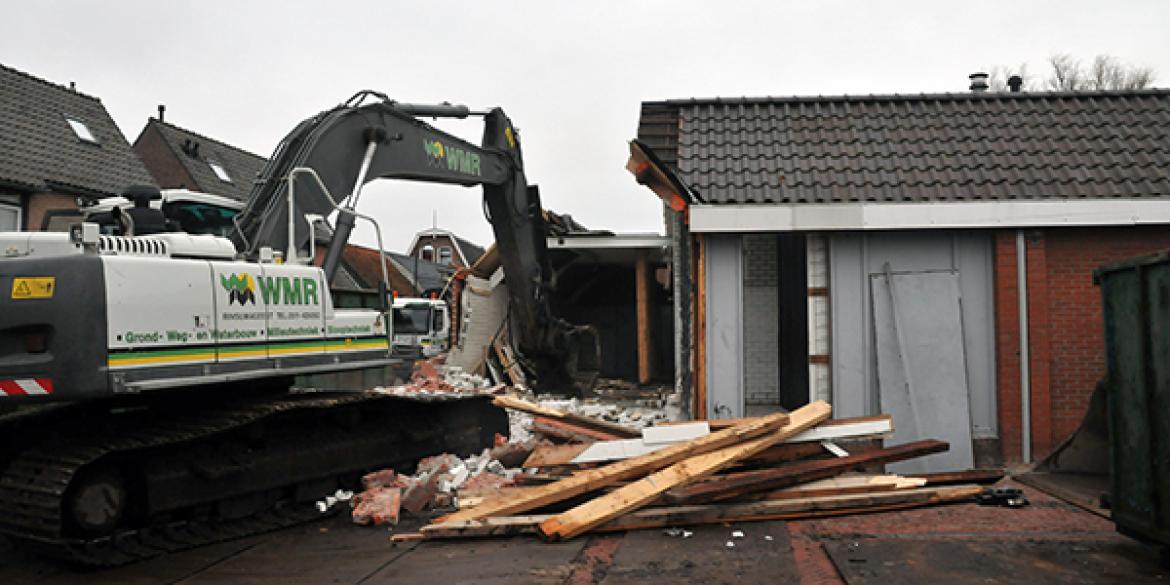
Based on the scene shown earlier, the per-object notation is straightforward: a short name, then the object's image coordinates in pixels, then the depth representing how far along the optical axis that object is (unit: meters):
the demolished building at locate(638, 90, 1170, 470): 10.02
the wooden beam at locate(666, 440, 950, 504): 7.22
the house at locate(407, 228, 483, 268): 60.84
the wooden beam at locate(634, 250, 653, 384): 18.56
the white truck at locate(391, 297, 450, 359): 24.56
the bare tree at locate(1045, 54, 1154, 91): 36.41
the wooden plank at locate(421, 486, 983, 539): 6.87
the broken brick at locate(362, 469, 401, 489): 8.70
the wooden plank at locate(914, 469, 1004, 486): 8.02
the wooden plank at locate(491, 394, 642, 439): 9.13
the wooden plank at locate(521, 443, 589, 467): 8.05
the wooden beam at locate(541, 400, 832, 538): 6.68
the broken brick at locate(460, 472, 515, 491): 8.39
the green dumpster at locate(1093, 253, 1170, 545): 5.64
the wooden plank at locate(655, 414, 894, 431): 8.30
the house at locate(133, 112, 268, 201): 31.56
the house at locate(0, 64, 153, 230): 17.69
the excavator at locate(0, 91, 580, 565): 5.91
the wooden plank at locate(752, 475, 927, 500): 7.51
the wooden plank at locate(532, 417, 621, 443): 9.12
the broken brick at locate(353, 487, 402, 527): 7.66
